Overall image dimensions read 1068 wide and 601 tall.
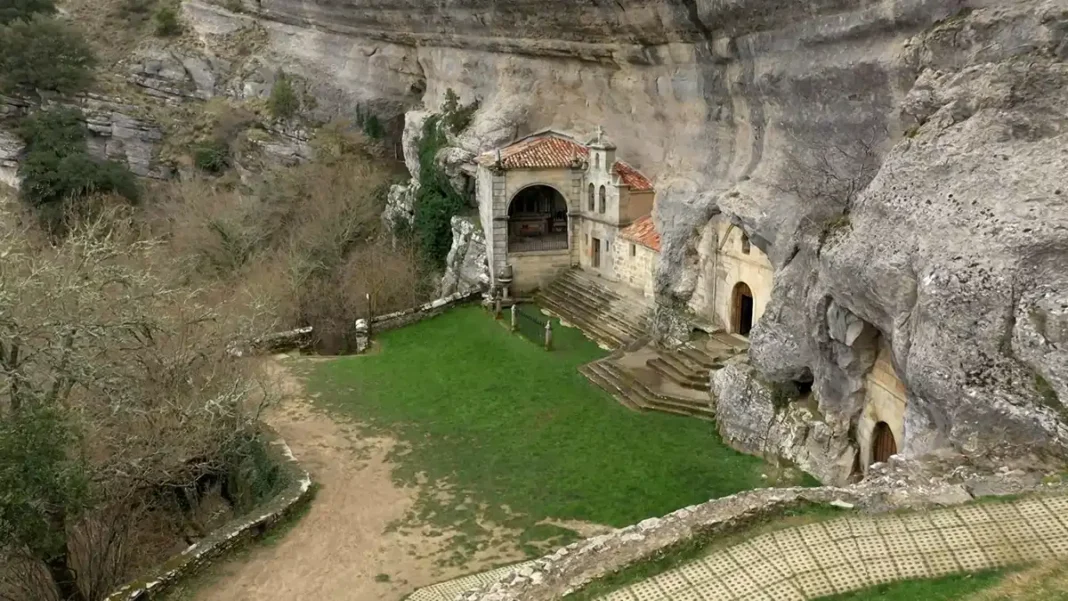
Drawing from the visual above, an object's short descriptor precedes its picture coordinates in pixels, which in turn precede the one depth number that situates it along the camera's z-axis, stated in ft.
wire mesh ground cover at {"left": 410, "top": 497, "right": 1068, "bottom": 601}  26.68
